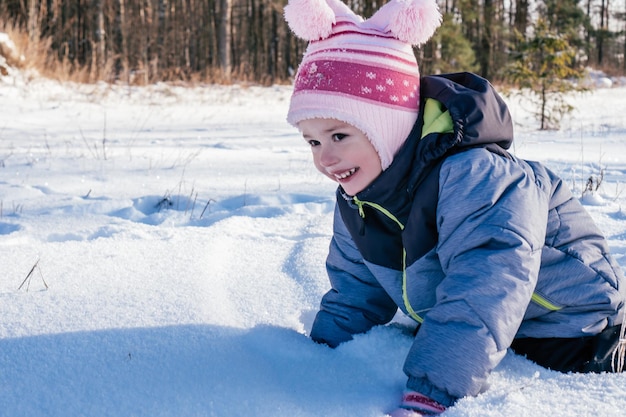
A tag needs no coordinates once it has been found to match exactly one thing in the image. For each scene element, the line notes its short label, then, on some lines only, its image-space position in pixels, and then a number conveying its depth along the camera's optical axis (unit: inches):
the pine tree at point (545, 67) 322.0
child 49.9
